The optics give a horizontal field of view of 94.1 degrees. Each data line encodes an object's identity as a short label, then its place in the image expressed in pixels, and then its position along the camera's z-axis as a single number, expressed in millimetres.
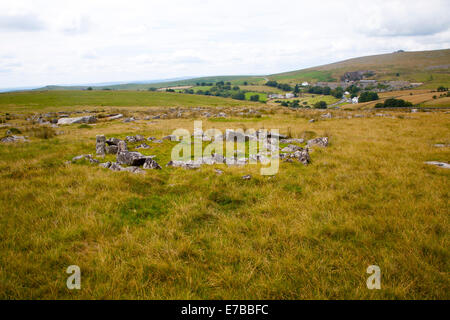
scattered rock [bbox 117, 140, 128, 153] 11555
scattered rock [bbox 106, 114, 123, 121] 33375
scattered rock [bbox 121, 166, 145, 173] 8556
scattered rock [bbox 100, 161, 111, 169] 9156
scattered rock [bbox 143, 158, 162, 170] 9331
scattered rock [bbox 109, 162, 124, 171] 8773
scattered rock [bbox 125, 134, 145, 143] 14680
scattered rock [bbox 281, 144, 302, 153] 12091
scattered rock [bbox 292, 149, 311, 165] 9727
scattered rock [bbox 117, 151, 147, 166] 9523
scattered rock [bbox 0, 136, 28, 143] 14661
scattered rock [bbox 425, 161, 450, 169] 8369
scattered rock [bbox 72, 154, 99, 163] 10062
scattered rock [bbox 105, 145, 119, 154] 12075
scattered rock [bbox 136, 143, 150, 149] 13289
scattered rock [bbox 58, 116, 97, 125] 28859
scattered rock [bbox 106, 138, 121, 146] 13272
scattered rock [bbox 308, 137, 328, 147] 12898
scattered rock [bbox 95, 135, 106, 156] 11594
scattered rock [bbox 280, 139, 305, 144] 14456
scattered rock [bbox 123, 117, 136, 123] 29138
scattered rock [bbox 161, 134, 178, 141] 15470
